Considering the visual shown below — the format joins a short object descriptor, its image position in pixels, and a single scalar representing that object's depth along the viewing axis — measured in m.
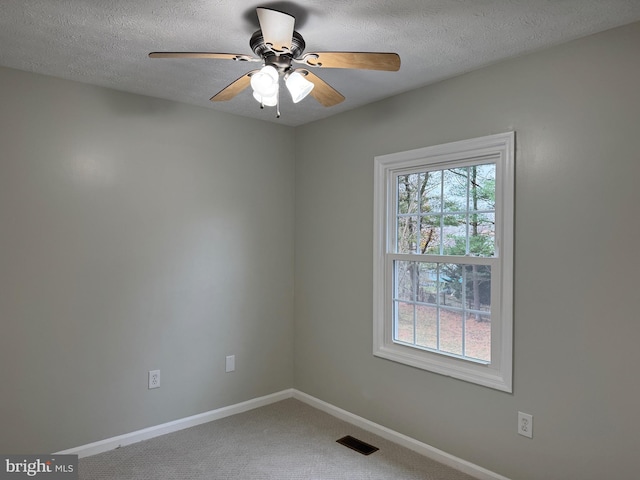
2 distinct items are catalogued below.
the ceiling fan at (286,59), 1.78
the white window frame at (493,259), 2.45
